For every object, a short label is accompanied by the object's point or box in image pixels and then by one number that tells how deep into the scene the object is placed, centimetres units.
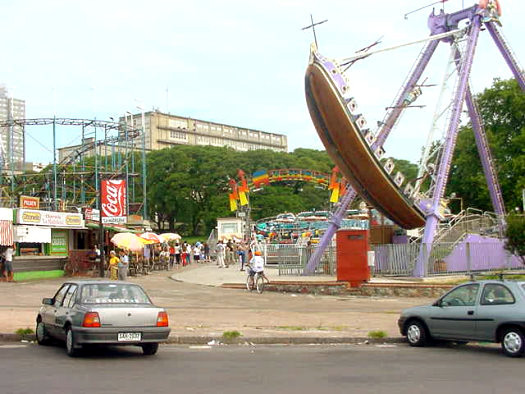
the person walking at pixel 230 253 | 4896
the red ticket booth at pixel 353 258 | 2700
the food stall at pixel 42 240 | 3303
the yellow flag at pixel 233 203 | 5738
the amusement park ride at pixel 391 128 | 2988
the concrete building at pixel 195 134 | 13362
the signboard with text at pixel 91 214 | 4074
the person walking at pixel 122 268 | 3145
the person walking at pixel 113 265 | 3253
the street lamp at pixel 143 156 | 5792
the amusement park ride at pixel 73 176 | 5600
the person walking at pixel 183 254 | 4893
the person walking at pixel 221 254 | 4409
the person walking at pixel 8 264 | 3106
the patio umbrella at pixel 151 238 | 3806
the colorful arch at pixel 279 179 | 5616
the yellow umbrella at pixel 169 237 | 4494
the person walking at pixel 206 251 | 5457
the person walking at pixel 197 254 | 5366
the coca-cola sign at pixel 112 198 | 3372
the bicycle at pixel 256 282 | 2798
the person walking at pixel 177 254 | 4843
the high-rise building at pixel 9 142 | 5711
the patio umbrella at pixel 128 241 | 3412
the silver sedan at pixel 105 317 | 1143
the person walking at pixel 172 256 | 4694
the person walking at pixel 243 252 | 4086
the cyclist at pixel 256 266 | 2788
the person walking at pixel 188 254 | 5050
